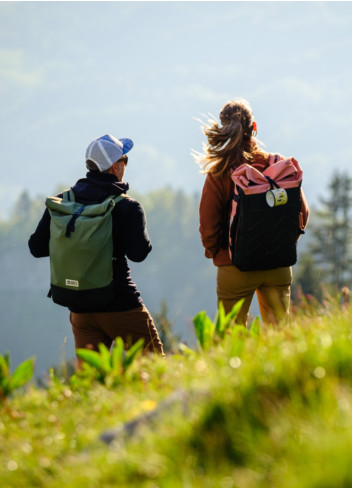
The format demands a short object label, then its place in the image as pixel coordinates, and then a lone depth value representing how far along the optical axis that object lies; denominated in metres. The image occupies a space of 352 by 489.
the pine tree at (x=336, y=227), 129.50
